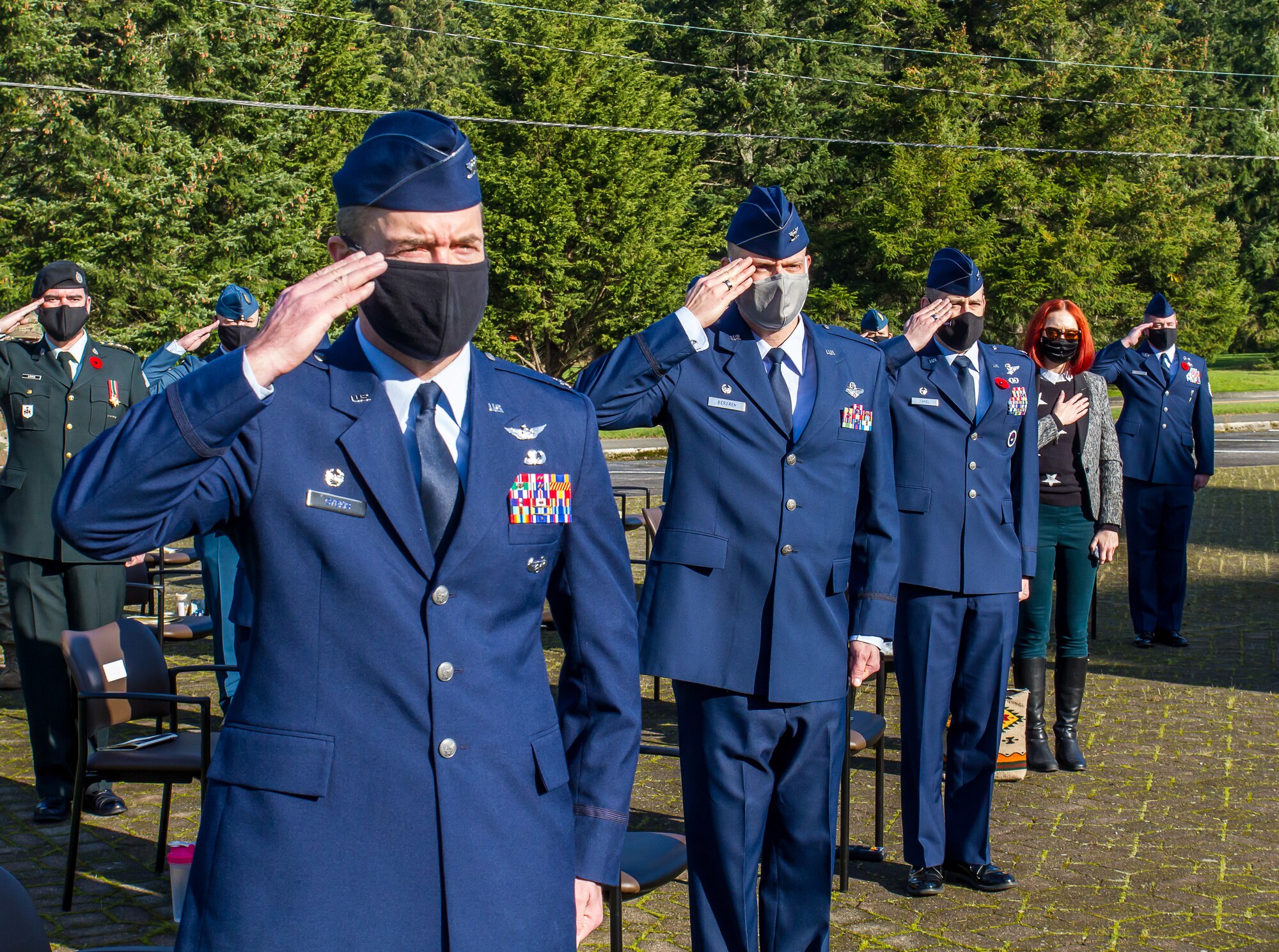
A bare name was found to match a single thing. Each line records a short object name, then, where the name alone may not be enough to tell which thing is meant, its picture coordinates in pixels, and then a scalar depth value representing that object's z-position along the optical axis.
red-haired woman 6.98
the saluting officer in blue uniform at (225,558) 7.29
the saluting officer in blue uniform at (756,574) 3.87
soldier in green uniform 6.39
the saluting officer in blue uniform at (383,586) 2.01
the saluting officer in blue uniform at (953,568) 5.32
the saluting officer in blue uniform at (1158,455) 10.20
